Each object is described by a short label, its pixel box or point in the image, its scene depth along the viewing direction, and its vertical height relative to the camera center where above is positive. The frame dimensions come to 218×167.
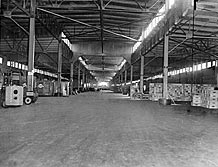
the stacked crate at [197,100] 16.45 -0.88
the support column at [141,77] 27.07 +1.36
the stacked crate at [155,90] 21.72 -0.26
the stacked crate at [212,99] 14.82 -0.71
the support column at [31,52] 15.56 +2.48
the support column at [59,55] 27.48 +4.03
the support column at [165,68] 17.00 +1.57
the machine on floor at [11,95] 12.84 -0.53
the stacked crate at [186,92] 21.92 -0.38
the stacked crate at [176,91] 21.62 -0.28
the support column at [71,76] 34.66 +1.79
